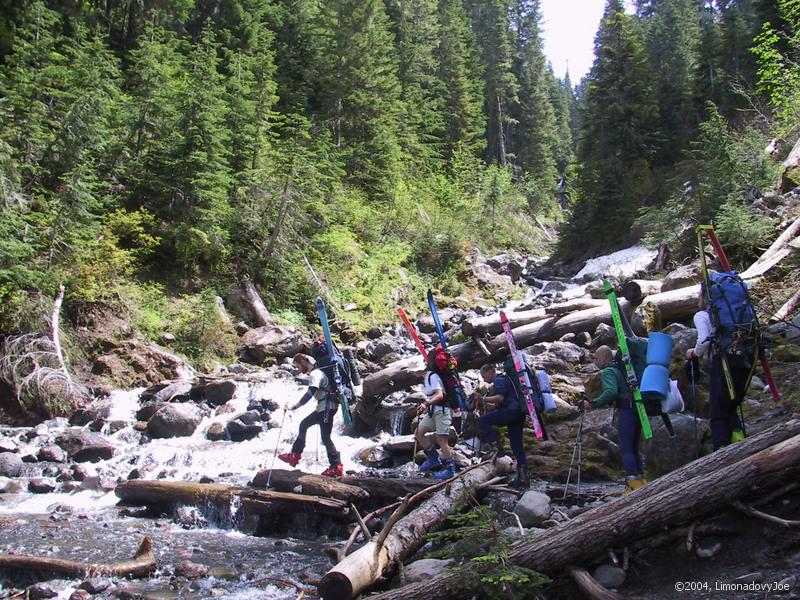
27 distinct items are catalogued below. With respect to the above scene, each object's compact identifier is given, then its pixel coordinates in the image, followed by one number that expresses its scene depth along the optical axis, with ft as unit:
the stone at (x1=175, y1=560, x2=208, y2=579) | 21.71
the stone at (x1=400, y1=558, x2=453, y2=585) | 16.53
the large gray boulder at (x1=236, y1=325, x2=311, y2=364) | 58.49
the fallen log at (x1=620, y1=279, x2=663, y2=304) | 32.04
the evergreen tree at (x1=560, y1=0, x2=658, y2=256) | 91.09
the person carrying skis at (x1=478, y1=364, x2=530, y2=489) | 24.64
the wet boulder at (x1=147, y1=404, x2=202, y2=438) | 41.55
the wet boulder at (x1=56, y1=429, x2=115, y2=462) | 37.88
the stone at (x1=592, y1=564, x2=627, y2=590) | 13.93
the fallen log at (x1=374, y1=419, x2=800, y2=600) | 13.85
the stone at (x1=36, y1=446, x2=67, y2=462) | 37.29
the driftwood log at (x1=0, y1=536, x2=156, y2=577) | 21.03
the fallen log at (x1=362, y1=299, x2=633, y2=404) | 38.58
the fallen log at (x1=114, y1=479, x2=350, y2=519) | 26.43
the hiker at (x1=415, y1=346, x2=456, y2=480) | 27.58
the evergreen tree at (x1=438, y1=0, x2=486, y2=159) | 140.87
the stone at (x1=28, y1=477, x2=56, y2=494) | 33.06
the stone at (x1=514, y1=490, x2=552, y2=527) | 19.85
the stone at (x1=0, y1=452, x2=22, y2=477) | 35.35
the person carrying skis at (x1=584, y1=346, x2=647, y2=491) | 20.66
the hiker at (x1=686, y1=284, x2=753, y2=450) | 19.01
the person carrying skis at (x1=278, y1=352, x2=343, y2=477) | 30.07
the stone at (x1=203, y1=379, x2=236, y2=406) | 46.85
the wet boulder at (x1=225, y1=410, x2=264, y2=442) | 41.39
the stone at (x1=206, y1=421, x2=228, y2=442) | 41.60
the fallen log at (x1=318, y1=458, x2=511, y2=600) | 16.10
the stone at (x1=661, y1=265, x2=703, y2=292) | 39.47
